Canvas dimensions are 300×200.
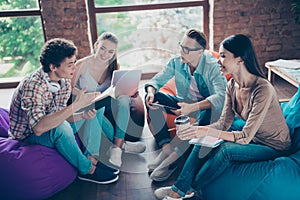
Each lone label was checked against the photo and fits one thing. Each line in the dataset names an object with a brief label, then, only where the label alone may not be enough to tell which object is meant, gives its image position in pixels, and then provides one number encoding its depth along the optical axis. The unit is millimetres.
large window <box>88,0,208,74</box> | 4305
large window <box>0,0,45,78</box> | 4258
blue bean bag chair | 1932
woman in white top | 2695
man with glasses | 2498
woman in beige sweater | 1938
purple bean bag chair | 2170
